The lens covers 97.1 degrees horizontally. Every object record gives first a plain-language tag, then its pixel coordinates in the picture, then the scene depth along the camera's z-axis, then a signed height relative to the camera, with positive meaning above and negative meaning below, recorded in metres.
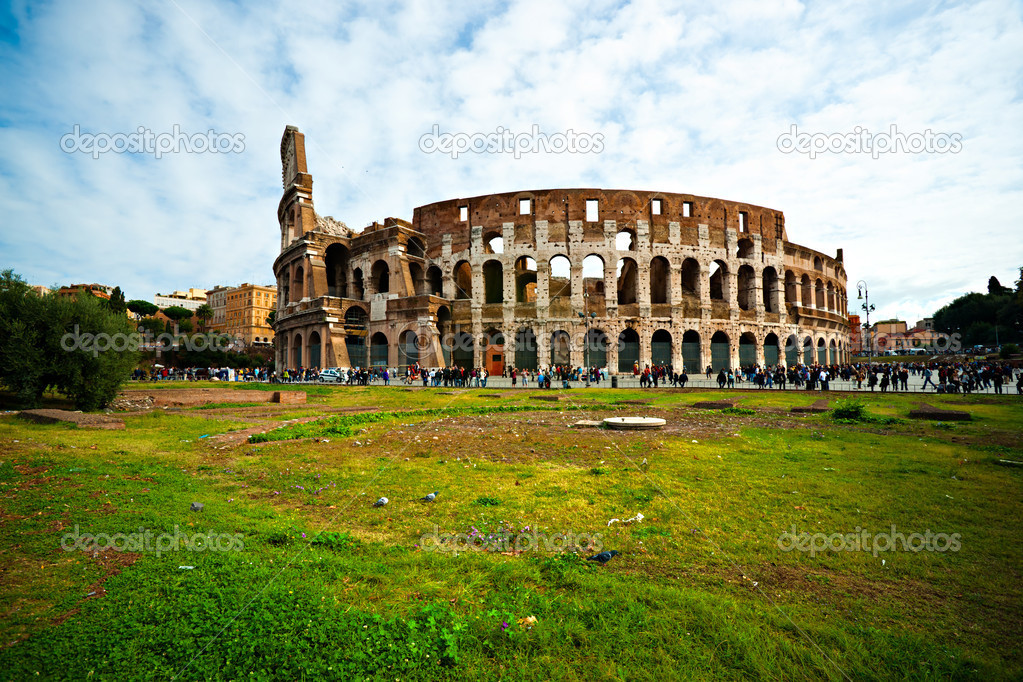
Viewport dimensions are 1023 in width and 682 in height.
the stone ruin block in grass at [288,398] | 19.78 -1.19
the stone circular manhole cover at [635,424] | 11.62 -1.62
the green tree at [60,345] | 11.78 +0.86
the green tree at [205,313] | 91.14 +12.22
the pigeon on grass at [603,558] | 3.89 -1.69
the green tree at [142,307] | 85.50 +12.81
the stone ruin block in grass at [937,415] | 12.70 -1.79
